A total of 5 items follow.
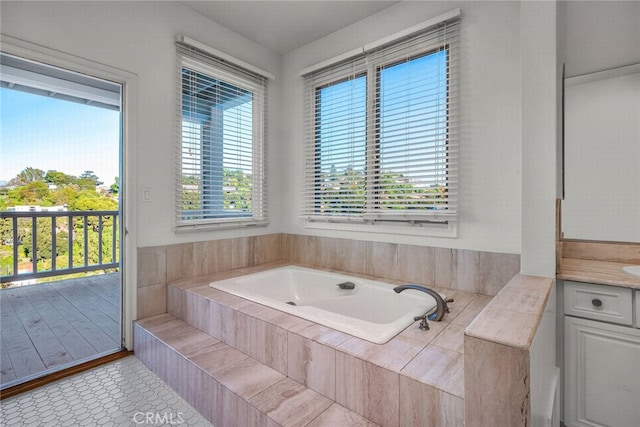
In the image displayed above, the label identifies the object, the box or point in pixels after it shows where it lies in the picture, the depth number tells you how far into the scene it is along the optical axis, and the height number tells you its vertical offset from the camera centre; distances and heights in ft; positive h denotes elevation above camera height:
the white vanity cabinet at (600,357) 4.55 -2.24
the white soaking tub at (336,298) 4.98 -1.90
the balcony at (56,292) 7.17 -3.02
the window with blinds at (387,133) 7.22 +2.11
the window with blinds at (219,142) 8.30 +2.06
